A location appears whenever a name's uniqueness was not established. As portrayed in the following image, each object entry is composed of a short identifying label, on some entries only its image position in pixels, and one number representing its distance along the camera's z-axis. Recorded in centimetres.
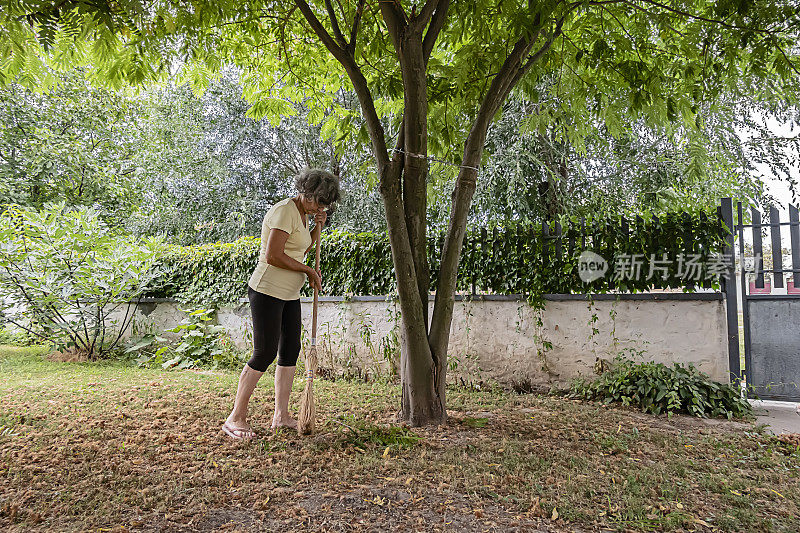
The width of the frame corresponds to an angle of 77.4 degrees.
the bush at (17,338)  803
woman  362
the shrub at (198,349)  724
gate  504
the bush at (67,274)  698
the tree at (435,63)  338
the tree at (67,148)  1098
